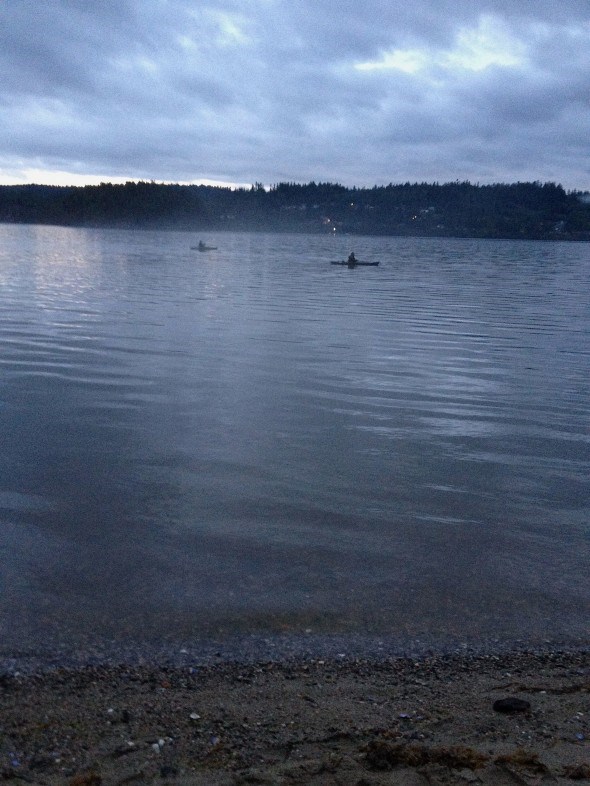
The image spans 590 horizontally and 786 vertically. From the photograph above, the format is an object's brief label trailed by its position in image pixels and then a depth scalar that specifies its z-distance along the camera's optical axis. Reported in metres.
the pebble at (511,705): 5.07
